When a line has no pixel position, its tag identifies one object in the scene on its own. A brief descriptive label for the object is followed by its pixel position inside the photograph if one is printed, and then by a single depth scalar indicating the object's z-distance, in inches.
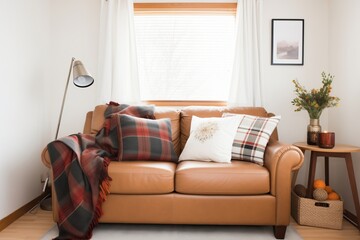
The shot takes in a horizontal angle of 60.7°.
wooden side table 95.4
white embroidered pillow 99.3
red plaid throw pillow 100.1
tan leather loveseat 88.3
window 134.6
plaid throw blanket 85.5
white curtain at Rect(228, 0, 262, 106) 127.3
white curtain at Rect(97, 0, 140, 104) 128.2
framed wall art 130.5
